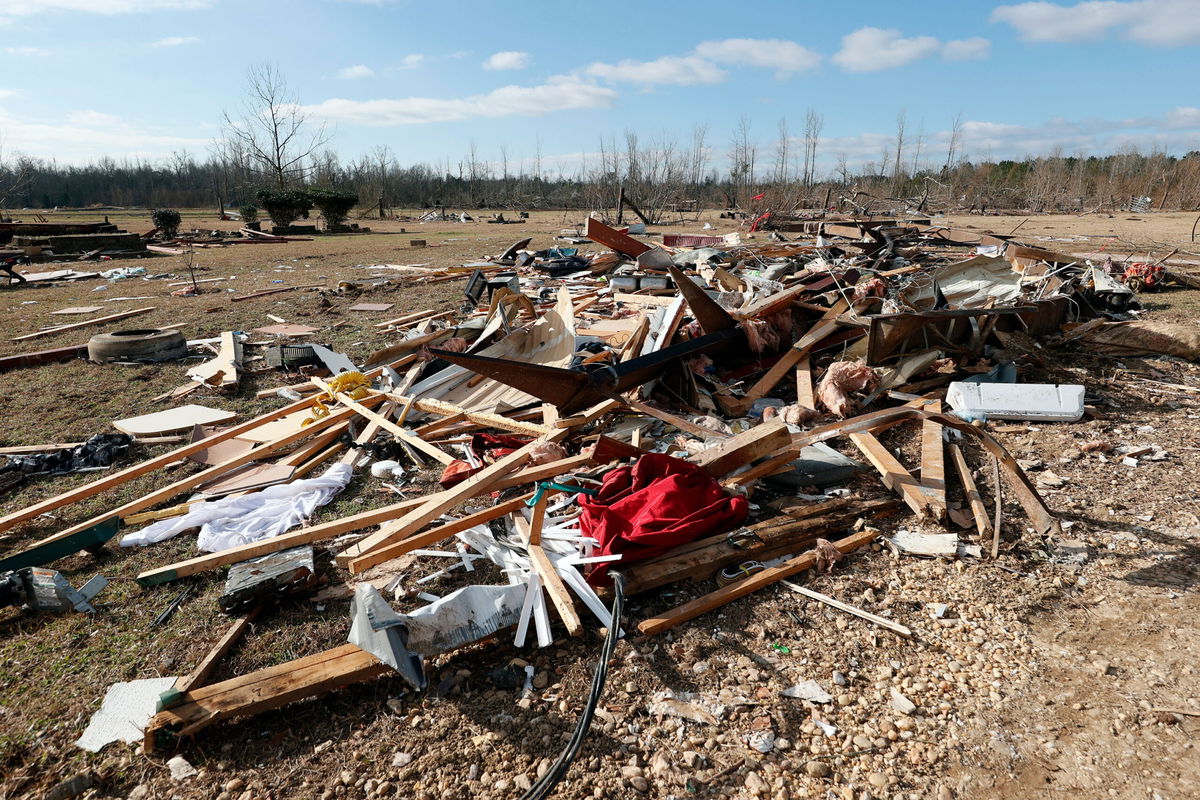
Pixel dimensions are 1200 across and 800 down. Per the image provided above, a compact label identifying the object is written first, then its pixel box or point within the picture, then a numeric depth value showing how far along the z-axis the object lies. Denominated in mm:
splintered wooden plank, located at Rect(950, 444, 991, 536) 3744
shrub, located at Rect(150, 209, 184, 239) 23219
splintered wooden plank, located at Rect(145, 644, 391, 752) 2457
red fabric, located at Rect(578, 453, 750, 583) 3432
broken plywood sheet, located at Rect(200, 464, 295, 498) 4582
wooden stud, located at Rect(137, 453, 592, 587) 3496
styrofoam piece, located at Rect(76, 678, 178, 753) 2535
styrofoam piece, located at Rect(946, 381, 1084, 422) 5223
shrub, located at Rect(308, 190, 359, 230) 28594
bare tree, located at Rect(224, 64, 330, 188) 37594
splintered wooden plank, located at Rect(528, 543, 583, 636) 2945
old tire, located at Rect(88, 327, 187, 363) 7859
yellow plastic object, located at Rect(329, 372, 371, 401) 6176
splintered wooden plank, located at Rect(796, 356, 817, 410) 5625
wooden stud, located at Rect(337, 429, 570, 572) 3232
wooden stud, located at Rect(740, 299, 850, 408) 5988
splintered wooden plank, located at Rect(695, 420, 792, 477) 4070
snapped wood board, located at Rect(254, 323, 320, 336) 9367
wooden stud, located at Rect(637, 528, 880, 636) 3041
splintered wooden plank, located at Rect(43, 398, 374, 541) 4107
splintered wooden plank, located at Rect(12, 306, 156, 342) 9351
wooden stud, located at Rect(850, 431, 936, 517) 3922
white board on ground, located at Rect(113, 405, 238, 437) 5641
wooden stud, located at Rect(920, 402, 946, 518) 3909
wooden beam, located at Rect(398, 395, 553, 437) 5148
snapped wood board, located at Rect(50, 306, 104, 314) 11250
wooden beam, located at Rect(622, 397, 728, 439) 4938
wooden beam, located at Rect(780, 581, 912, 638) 3010
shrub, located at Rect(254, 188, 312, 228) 27609
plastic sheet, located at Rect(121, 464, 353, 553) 3936
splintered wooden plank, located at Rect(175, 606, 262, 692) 2717
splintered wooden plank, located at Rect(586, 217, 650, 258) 8188
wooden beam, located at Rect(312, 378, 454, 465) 4898
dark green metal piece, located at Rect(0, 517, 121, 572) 3537
